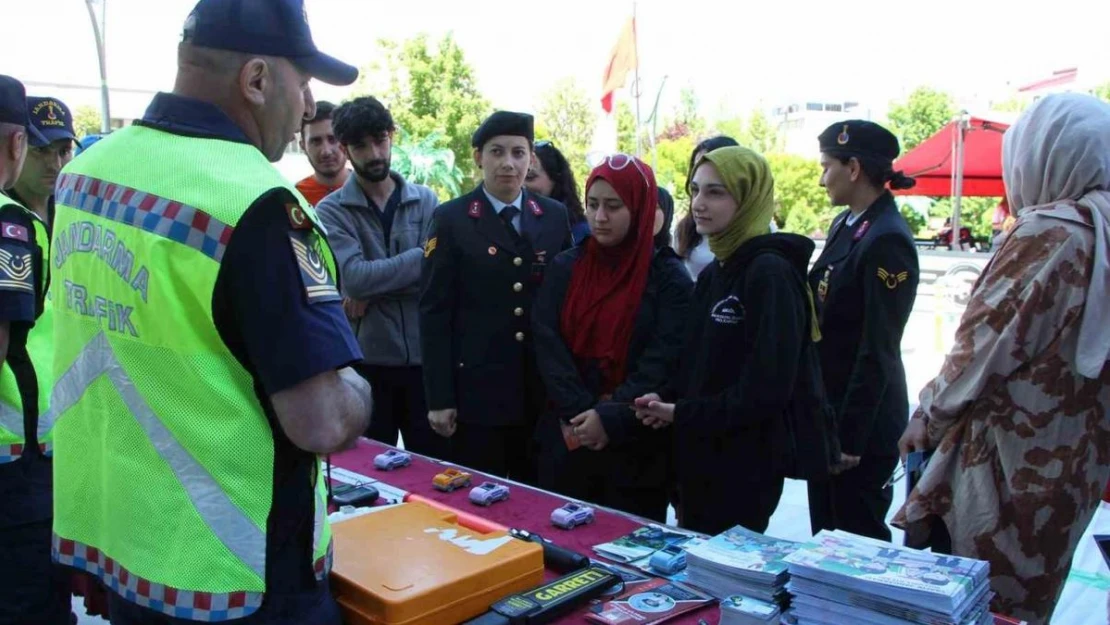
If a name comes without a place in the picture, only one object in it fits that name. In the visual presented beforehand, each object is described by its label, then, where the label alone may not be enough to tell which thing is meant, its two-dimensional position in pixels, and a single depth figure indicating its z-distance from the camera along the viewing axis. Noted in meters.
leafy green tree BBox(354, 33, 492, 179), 22.92
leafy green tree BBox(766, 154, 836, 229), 20.24
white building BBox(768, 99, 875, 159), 37.12
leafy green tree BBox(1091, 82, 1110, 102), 24.16
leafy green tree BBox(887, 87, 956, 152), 25.53
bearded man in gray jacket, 2.92
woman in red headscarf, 2.28
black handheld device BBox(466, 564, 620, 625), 1.28
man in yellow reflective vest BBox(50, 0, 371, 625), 1.01
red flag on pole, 14.17
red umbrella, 10.30
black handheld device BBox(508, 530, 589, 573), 1.52
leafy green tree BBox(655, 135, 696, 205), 22.11
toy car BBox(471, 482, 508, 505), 1.91
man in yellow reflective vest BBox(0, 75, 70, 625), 1.81
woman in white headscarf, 1.77
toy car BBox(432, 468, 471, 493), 2.01
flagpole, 14.12
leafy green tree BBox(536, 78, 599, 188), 29.17
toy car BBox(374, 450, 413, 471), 2.19
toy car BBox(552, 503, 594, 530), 1.78
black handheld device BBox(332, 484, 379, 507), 1.86
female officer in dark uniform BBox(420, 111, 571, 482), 2.64
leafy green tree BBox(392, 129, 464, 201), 20.92
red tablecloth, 1.74
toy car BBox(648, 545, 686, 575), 1.54
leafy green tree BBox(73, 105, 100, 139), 26.98
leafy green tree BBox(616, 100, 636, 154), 31.23
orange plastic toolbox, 1.21
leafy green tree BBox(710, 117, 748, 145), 29.50
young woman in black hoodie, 1.99
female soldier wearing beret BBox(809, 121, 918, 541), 2.54
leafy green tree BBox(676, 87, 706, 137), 36.25
